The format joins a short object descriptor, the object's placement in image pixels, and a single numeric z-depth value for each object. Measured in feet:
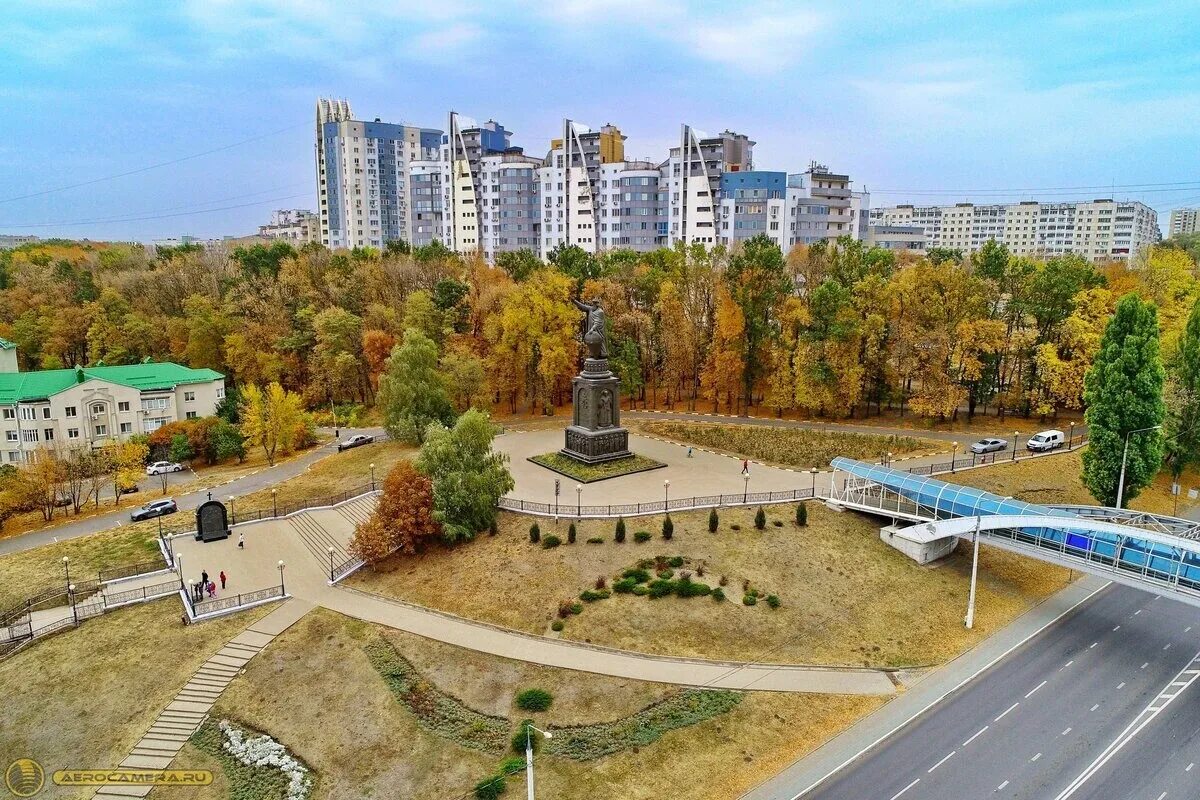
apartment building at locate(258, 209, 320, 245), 603.26
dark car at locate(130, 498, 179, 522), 146.25
